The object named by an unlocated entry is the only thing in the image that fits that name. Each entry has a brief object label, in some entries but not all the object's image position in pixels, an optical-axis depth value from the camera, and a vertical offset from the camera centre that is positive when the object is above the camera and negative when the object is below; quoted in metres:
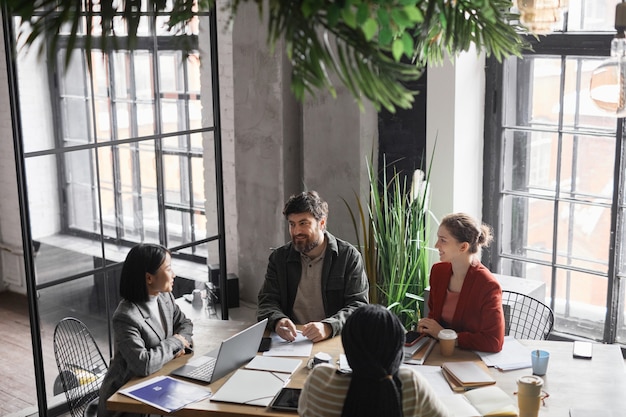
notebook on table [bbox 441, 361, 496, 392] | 3.05 -1.10
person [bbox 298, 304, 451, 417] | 2.35 -0.87
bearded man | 3.78 -0.89
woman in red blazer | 3.39 -0.90
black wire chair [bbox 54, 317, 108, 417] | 3.65 -1.45
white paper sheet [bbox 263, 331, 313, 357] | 3.38 -1.09
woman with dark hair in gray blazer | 3.22 -0.96
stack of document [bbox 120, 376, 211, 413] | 2.98 -1.13
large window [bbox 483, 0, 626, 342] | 4.43 -0.55
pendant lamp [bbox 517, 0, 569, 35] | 2.99 +0.23
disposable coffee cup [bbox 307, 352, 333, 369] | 3.23 -1.09
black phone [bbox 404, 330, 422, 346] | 3.44 -1.08
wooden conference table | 2.93 -1.14
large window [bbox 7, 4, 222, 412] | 4.45 -0.52
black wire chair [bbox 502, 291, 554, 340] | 4.18 -1.23
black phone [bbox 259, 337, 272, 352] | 3.43 -1.09
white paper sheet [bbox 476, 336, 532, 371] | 3.24 -1.11
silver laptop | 3.13 -1.07
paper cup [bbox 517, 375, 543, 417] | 2.79 -1.06
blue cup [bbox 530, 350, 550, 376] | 3.15 -1.07
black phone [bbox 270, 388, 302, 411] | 2.91 -1.13
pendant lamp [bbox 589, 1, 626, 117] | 2.82 +0.00
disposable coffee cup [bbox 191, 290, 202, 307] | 5.00 -1.29
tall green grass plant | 4.52 -0.94
